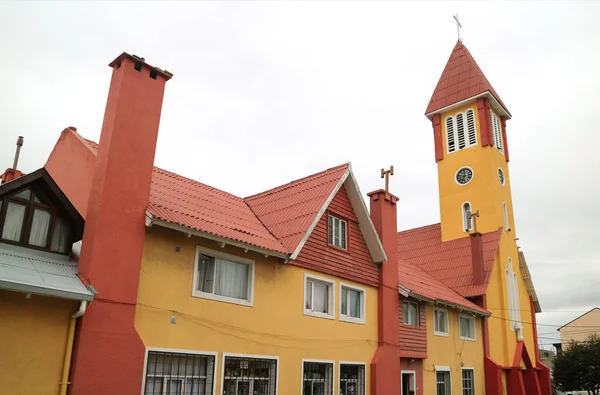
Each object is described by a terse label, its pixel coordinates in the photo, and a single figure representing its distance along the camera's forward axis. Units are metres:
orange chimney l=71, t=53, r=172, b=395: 10.05
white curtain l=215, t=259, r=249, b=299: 13.30
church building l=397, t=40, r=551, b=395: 21.47
